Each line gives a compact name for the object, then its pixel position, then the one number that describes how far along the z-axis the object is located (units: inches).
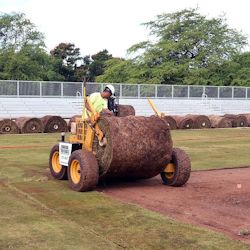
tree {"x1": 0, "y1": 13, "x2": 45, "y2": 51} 2292.1
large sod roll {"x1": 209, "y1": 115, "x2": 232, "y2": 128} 1320.1
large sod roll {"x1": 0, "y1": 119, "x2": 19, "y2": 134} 1032.8
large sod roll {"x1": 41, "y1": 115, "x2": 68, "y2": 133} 1084.5
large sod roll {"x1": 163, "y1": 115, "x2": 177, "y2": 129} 1215.8
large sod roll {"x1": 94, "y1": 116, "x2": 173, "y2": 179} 371.9
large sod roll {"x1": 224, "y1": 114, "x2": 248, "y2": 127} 1367.6
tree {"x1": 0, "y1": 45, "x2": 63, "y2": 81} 2159.2
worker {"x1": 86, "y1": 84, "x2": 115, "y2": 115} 414.3
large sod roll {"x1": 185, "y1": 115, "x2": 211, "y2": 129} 1272.8
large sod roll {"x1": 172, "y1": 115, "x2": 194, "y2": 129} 1239.5
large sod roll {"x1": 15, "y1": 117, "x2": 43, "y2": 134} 1055.0
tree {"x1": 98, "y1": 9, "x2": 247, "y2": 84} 2137.1
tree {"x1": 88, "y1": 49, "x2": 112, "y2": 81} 2923.2
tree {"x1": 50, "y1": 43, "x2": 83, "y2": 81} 2800.7
